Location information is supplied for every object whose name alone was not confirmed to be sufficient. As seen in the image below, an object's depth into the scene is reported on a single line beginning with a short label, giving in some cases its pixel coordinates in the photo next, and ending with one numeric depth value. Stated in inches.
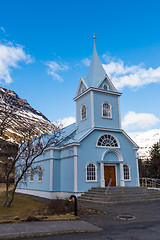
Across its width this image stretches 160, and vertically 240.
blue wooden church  761.6
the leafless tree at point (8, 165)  607.0
